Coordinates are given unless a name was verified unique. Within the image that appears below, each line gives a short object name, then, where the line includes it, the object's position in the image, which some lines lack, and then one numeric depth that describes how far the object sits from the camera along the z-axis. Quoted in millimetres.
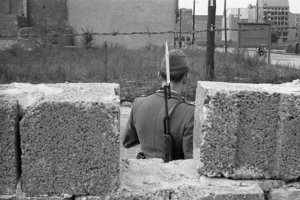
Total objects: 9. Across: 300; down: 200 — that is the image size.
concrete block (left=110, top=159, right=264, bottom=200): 2584
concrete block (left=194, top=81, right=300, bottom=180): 2611
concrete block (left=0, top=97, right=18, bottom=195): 2418
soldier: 3750
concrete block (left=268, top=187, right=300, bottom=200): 2715
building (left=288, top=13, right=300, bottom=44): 83700
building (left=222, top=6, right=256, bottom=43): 68312
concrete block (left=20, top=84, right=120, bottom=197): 2432
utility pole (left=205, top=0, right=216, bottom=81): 12289
